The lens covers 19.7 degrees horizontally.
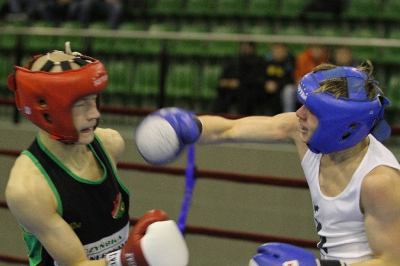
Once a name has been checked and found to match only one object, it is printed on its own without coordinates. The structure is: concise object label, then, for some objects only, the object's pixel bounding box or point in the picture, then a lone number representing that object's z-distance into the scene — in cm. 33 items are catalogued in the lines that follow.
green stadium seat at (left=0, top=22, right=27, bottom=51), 1350
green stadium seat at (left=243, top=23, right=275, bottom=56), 1209
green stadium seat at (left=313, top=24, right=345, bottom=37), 1272
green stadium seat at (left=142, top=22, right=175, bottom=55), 1240
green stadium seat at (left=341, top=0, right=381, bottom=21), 1304
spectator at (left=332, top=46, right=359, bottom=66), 924
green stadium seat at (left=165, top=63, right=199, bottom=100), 1157
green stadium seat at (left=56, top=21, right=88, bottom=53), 1106
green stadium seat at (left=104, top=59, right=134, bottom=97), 1239
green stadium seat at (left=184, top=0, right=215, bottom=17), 1457
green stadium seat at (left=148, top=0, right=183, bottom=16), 1496
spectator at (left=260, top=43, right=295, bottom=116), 990
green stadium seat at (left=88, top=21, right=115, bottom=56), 1159
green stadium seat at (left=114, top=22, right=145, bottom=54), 1267
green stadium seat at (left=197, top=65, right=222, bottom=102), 1146
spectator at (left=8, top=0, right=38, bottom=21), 1535
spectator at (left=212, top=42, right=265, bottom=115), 985
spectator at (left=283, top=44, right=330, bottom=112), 950
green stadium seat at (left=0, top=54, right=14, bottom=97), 1234
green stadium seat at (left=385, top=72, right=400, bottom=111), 1064
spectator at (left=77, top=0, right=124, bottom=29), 1465
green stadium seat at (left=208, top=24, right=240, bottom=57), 1217
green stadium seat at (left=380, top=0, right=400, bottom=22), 1272
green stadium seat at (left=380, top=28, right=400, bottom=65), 1109
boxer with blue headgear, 382
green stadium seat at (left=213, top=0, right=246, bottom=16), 1440
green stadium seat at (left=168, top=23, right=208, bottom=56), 1111
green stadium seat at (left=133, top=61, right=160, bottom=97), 1209
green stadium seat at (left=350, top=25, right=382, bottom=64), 1111
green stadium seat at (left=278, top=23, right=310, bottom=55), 1199
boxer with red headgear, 379
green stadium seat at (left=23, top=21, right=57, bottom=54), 1229
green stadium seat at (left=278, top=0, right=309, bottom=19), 1371
